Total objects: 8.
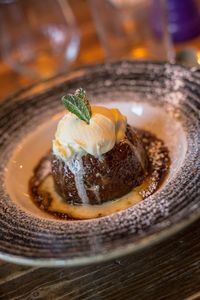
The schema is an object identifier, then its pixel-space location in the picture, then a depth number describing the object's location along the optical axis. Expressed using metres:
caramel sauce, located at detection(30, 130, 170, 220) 0.36
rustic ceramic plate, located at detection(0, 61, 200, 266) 0.28
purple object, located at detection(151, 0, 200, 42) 0.56
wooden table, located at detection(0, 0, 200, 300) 0.29
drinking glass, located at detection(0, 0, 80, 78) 0.57
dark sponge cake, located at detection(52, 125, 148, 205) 0.36
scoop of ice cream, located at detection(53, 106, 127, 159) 0.35
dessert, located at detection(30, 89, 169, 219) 0.35
